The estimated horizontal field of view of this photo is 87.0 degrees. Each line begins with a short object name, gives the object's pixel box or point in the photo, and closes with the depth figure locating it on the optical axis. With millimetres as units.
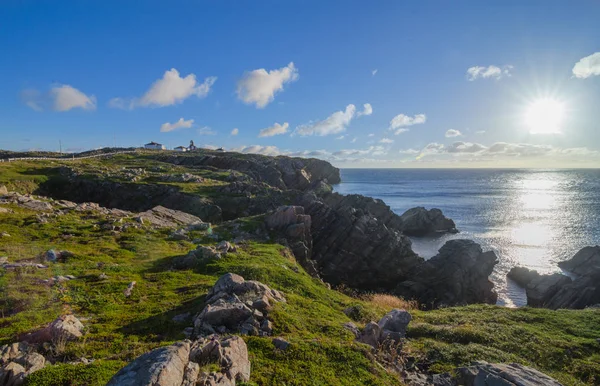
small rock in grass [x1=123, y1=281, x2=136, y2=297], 16475
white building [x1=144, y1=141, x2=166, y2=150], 177588
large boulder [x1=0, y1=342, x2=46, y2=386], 8148
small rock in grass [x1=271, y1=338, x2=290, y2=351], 10984
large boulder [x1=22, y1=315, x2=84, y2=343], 10648
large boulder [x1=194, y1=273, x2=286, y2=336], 12445
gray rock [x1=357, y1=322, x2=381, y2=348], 13422
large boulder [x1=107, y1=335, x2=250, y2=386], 7206
